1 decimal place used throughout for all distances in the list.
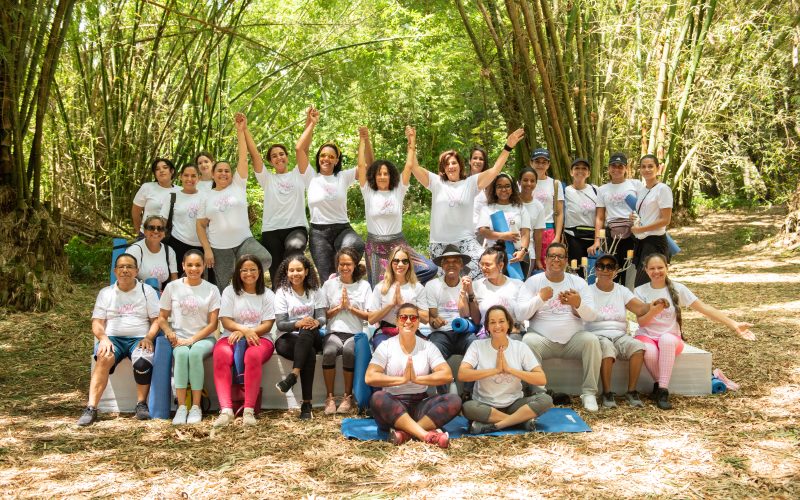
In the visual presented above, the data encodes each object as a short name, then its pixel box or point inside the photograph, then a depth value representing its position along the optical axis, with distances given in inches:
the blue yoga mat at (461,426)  138.0
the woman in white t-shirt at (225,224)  174.7
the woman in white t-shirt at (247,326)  150.0
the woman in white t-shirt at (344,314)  154.6
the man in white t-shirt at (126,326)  151.1
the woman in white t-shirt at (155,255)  167.5
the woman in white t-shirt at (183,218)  179.3
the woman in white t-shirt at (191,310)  154.3
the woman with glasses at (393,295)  157.1
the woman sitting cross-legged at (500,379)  138.5
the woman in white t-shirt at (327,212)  175.5
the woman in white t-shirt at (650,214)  181.0
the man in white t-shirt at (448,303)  157.6
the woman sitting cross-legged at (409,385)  133.7
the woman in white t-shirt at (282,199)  177.9
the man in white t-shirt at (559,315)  155.5
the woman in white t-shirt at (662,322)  155.8
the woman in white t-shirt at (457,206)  176.2
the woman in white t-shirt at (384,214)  172.2
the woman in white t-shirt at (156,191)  185.3
